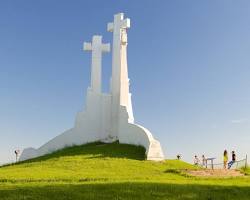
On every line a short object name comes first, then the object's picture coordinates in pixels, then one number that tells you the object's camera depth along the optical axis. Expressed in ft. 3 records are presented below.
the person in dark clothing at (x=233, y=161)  57.83
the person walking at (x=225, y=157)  60.26
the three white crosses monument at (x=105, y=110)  68.27
